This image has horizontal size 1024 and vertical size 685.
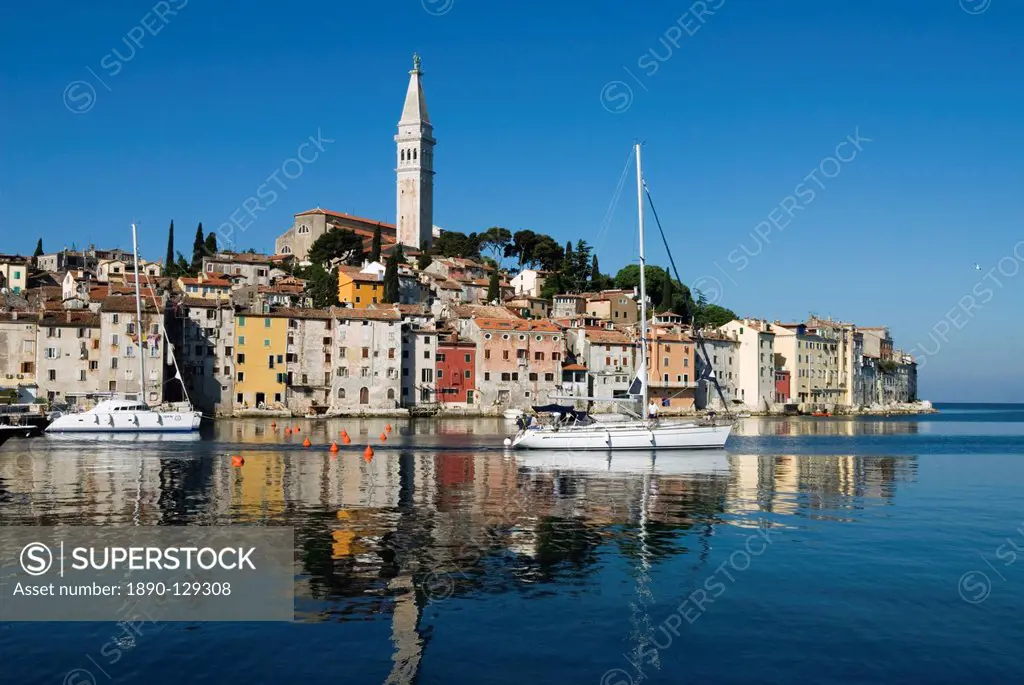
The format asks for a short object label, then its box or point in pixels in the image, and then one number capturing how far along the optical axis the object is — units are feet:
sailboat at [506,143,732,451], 138.21
